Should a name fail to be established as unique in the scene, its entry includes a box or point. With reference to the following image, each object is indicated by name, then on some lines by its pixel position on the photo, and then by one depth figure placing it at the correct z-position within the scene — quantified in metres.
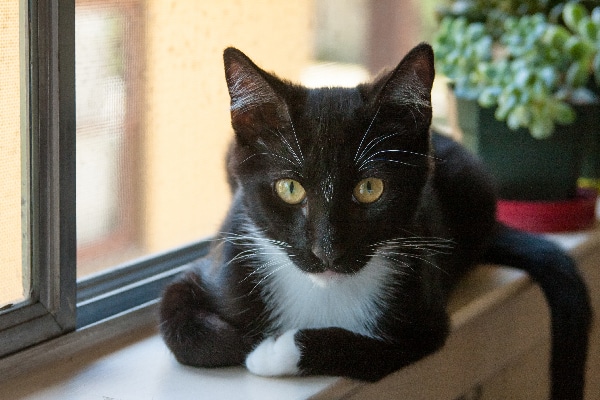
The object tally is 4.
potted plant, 1.06
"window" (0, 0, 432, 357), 0.85
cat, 0.83
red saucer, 1.07
